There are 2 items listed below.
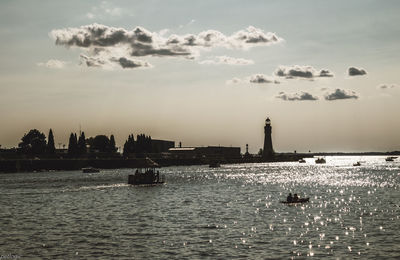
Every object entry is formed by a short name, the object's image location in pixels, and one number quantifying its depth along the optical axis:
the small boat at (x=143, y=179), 135.75
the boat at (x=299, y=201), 84.98
